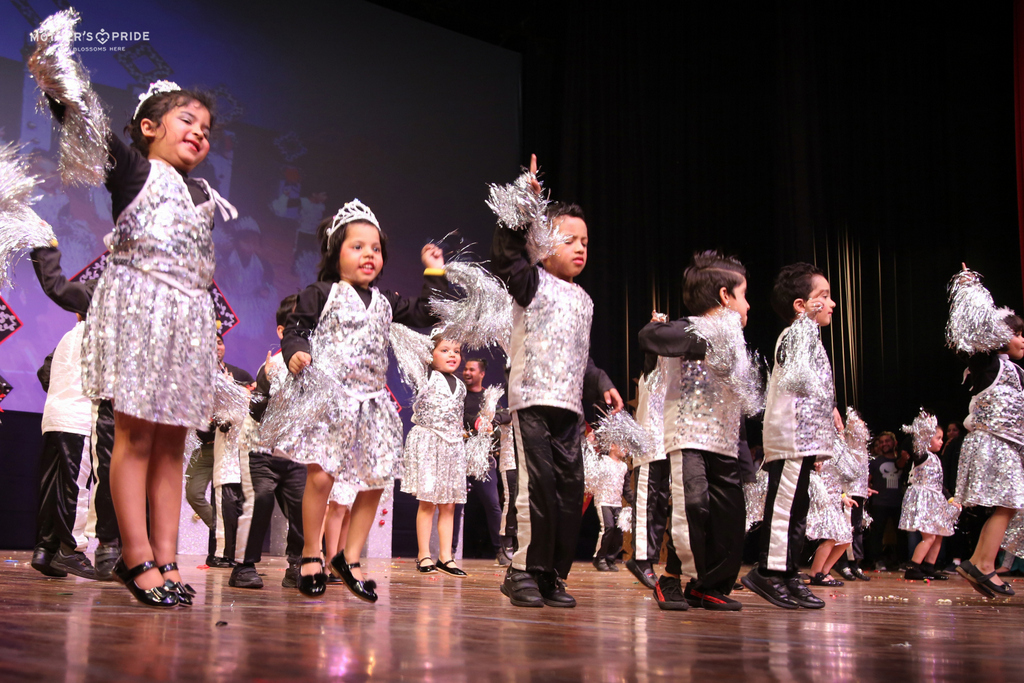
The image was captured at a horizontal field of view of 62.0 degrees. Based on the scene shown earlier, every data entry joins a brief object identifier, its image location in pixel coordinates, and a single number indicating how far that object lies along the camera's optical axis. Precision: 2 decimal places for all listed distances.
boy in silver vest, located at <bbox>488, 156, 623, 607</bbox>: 2.88
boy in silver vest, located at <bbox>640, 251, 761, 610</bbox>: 2.92
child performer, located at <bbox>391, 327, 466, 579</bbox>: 5.39
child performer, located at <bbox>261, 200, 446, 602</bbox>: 2.80
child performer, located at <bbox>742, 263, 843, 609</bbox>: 3.27
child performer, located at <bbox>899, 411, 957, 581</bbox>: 6.85
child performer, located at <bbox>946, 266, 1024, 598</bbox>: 4.00
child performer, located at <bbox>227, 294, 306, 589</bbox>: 3.98
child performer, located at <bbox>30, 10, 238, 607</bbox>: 2.18
